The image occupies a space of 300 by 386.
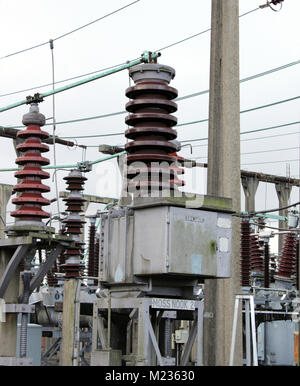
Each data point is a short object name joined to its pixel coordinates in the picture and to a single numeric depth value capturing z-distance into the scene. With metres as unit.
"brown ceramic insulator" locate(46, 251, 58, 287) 20.05
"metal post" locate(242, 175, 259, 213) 31.27
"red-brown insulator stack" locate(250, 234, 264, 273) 20.75
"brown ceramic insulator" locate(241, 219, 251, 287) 15.66
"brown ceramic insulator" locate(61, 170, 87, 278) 14.55
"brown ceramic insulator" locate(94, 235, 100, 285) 18.17
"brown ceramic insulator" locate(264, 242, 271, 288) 17.23
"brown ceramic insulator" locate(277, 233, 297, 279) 18.92
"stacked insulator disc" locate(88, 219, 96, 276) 18.08
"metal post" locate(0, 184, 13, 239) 23.97
